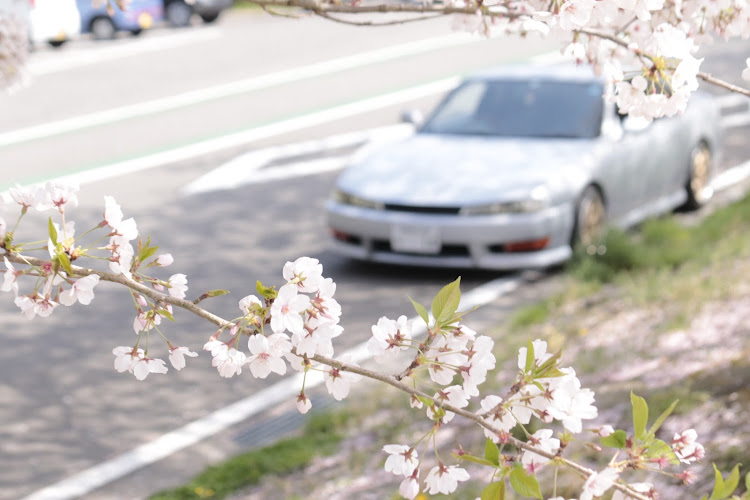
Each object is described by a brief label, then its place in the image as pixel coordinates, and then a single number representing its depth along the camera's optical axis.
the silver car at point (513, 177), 12.11
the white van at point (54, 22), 35.22
